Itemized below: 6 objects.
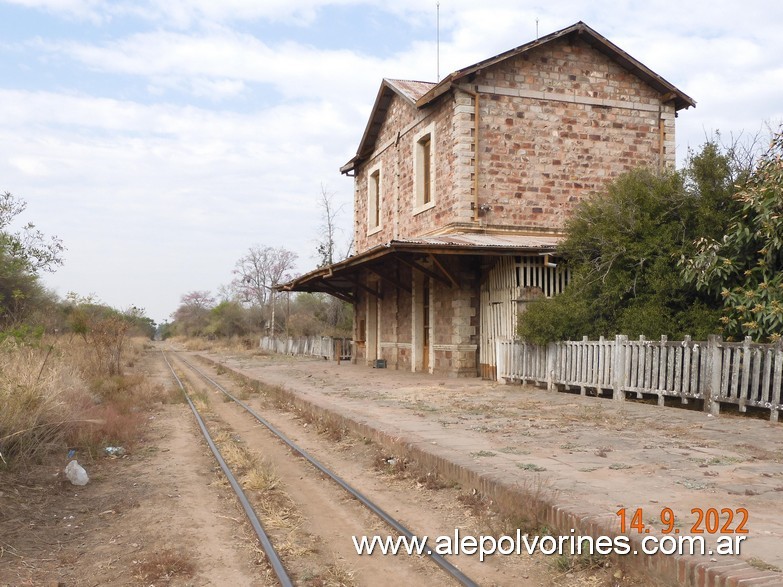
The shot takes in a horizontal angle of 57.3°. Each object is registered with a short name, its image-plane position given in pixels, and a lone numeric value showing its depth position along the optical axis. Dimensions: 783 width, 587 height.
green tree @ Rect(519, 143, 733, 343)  12.72
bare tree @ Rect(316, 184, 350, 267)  41.47
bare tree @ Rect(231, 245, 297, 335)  64.00
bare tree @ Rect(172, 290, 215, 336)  101.00
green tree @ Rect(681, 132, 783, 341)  10.55
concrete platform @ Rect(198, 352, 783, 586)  4.48
